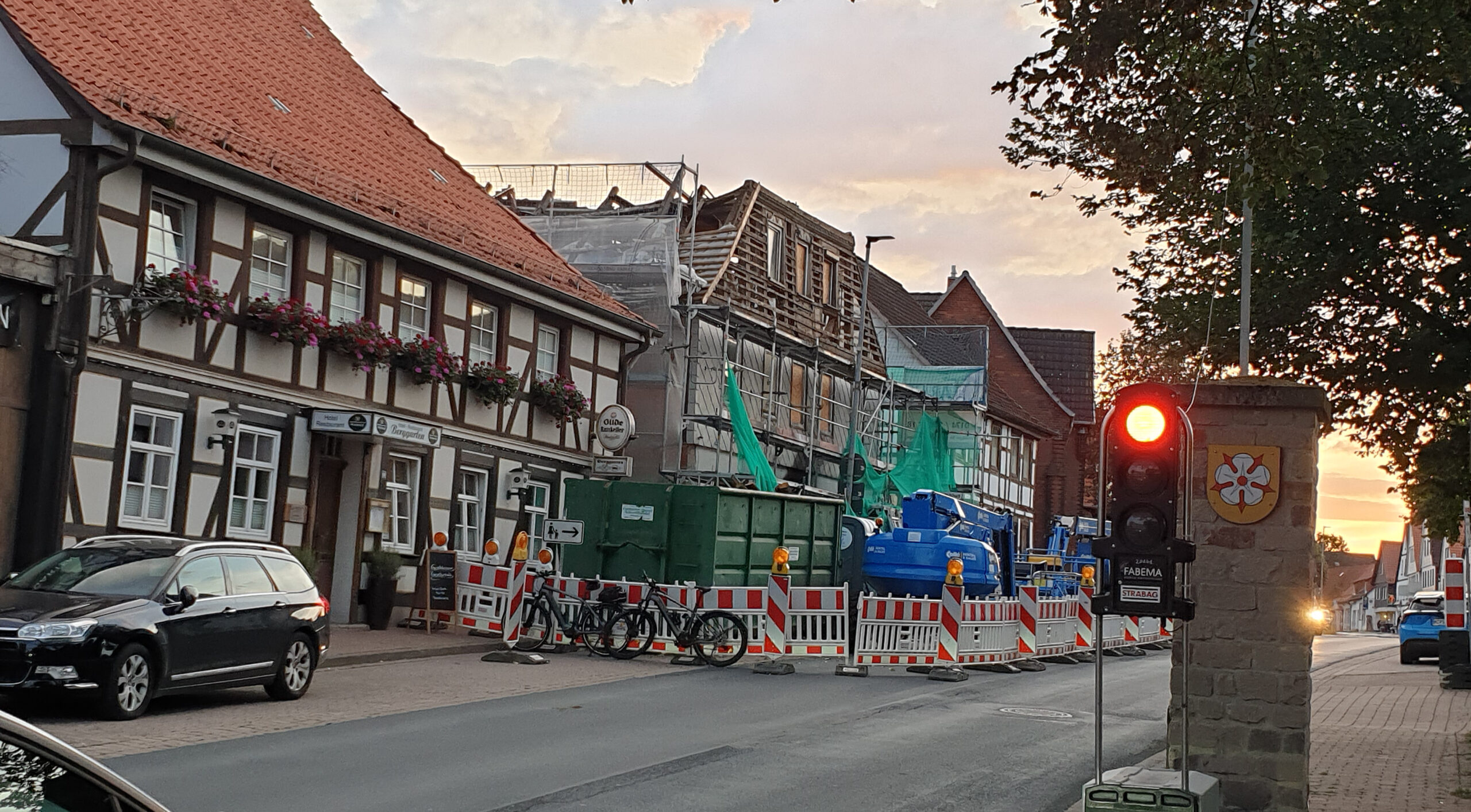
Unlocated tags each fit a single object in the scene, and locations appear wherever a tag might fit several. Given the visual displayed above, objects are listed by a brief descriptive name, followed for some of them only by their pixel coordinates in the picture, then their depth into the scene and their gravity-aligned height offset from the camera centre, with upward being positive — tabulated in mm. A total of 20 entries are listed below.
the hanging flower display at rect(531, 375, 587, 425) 28203 +2671
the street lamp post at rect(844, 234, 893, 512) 37750 +4629
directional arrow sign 22125 +223
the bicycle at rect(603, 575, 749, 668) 20719 -999
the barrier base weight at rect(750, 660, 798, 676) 19812 -1354
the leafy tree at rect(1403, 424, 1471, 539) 18031 +1556
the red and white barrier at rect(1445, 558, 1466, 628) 25781 +126
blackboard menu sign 23000 -575
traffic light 8031 +324
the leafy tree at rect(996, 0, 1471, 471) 10266 +3441
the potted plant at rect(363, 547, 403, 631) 23312 -697
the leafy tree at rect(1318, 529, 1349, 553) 127981 +4170
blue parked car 33500 -785
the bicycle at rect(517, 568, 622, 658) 21203 -976
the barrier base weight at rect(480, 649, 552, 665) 19500 -1388
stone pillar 9453 +5
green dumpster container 22312 +332
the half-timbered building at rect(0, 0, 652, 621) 18672 +3372
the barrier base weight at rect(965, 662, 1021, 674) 22312 -1333
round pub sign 29281 +2285
